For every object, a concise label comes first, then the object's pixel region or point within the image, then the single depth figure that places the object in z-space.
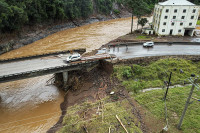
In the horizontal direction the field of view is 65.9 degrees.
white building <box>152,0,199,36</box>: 48.78
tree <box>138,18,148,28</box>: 57.71
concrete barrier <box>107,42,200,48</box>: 43.01
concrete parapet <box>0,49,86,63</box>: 32.19
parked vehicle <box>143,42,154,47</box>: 41.75
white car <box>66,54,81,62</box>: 31.41
